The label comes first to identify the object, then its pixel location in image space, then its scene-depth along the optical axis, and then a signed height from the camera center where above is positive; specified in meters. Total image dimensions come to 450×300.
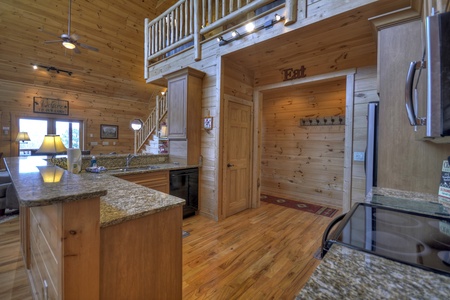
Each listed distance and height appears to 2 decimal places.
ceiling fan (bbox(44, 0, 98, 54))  3.93 +1.99
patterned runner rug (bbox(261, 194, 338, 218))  3.90 -1.20
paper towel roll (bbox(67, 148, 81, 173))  2.30 -0.18
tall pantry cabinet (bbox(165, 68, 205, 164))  3.51 +0.57
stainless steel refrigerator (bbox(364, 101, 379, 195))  2.31 +0.01
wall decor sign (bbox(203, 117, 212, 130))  3.48 +0.38
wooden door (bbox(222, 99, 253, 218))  3.53 -0.18
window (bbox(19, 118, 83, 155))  6.45 +0.45
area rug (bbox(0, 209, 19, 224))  3.37 -1.22
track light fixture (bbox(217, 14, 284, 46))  2.62 +1.60
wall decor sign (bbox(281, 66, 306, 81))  3.43 +1.24
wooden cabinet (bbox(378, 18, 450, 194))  1.40 +0.13
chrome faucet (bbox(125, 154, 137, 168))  3.35 -0.21
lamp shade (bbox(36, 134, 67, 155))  2.31 -0.01
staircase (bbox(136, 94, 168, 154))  5.79 +0.39
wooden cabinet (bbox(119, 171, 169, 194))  2.94 -0.50
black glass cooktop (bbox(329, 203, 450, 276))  0.68 -0.35
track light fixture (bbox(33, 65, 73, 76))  5.78 +2.15
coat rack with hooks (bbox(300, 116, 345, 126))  4.13 +0.55
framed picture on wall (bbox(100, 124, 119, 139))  7.82 +0.50
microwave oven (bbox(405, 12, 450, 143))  0.71 +0.26
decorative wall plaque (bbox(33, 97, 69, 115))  6.43 +1.21
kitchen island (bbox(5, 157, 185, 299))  0.86 -0.47
